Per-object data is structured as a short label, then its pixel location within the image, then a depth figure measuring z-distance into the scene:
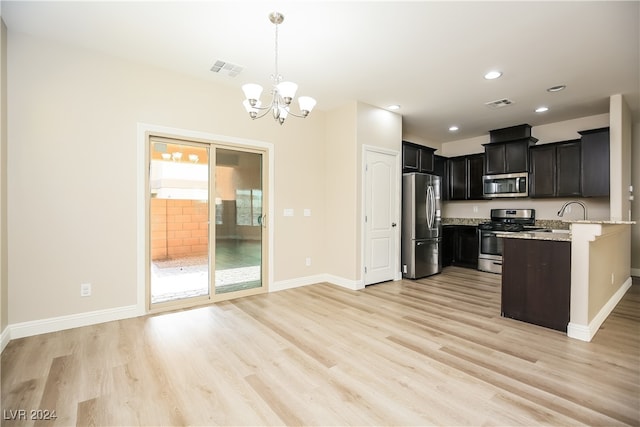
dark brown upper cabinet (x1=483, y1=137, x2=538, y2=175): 5.62
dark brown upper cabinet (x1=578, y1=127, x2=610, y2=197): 4.72
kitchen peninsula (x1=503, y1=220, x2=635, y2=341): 2.76
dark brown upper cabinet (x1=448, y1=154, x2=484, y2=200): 6.40
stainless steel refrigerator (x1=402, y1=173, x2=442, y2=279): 5.15
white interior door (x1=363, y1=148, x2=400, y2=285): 4.74
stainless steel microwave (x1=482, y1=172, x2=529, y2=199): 5.61
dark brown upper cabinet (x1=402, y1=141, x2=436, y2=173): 5.43
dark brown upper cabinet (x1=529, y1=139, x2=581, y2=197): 5.09
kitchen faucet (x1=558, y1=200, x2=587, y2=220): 5.34
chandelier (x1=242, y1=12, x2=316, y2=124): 2.42
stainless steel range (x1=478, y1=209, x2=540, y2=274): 5.60
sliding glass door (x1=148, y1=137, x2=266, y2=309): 3.68
